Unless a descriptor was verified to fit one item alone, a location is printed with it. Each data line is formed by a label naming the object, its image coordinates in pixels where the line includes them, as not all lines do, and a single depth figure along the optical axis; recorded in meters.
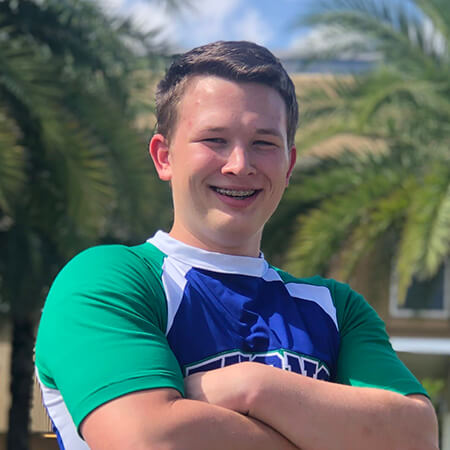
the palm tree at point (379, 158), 9.16
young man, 1.68
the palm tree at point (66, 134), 8.70
